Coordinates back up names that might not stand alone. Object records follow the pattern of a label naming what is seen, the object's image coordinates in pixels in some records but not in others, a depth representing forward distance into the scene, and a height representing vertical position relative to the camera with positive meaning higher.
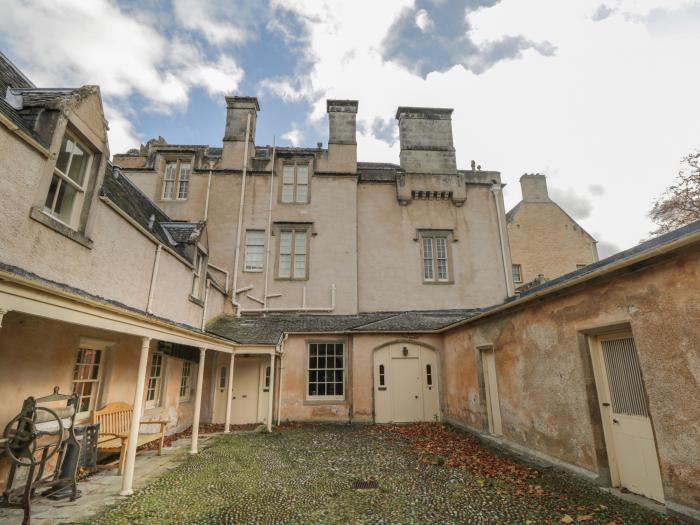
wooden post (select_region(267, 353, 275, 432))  11.00 -1.26
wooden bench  6.57 -1.40
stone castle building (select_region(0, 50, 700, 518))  4.94 +1.36
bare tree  18.09 +8.10
